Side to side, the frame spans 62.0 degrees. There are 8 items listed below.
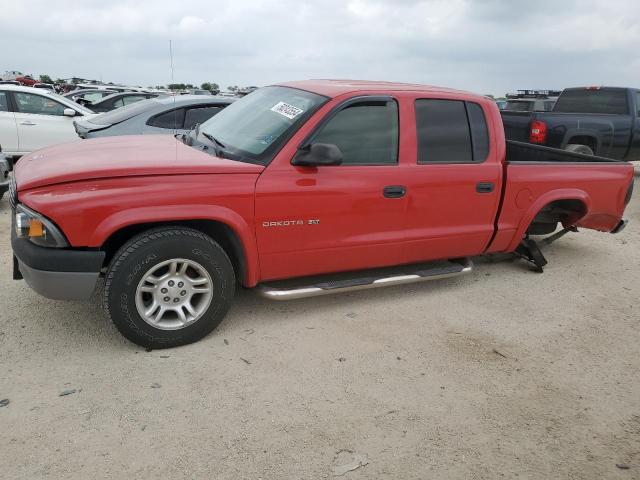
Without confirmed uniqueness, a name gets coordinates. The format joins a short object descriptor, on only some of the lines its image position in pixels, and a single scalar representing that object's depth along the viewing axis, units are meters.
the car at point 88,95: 14.44
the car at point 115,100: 12.56
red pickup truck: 3.20
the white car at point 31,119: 8.86
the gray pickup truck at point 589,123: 9.22
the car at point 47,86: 21.92
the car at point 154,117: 6.77
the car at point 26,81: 27.32
